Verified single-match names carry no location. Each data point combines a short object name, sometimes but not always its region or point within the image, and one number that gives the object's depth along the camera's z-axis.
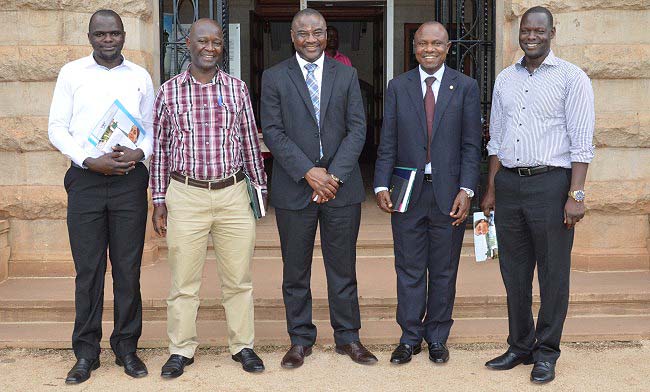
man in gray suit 4.69
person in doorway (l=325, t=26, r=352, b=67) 8.28
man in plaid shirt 4.58
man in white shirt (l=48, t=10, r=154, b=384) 4.53
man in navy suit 4.77
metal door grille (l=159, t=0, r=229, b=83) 7.06
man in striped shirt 4.44
